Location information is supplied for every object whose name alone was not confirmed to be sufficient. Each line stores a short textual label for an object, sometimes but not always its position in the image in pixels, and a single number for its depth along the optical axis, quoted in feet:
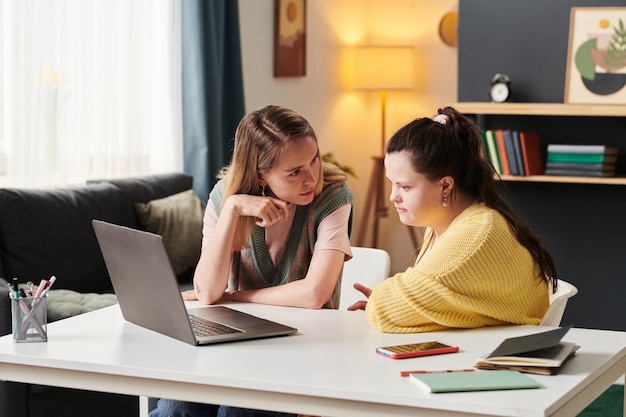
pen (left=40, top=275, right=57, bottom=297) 6.55
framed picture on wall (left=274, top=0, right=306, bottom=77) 19.27
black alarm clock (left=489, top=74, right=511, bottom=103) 15.30
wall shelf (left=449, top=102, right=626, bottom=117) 14.26
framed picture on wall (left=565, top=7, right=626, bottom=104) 14.65
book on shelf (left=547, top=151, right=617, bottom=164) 14.49
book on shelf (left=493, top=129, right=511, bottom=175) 15.11
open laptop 6.21
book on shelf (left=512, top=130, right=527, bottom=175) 15.01
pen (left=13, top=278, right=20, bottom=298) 6.49
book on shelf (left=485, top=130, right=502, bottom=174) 15.19
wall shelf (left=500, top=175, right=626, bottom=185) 14.32
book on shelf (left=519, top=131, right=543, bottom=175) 14.97
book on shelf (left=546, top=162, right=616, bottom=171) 14.51
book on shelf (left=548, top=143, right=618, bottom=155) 14.49
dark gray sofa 10.04
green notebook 5.17
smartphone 5.92
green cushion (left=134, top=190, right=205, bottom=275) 14.21
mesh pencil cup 6.42
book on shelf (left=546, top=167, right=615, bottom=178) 14.52
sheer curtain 13.00
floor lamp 21.45
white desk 5.16
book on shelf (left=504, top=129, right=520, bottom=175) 15.05
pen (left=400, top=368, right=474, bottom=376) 5.49
